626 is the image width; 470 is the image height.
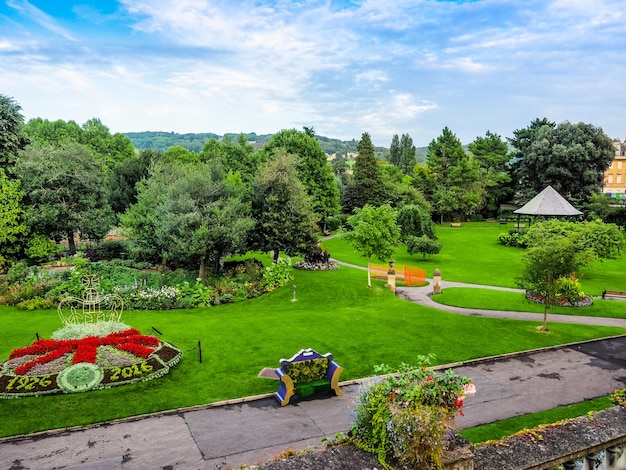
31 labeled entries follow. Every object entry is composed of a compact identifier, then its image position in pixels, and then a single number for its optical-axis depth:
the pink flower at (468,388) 6.53
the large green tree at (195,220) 26.91
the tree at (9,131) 36.88
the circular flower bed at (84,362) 14.36
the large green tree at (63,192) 32.81
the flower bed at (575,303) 25.98
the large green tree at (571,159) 62.38
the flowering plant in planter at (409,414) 5.19
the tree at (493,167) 75.75
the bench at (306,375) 14.03
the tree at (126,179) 49.50
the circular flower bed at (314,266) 33.94
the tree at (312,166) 57.00
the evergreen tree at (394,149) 112.38
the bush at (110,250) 35.19
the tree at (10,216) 30.67
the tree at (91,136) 70.19
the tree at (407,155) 104.94
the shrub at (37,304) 24.66
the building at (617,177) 96.94
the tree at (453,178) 70.44
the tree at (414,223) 46.31
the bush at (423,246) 43.44
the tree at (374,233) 29.36
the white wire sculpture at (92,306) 23.26
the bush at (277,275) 28.44
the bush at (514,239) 50.06
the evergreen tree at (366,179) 67.38
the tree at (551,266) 20.34
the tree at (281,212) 30.50
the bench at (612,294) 29.86
